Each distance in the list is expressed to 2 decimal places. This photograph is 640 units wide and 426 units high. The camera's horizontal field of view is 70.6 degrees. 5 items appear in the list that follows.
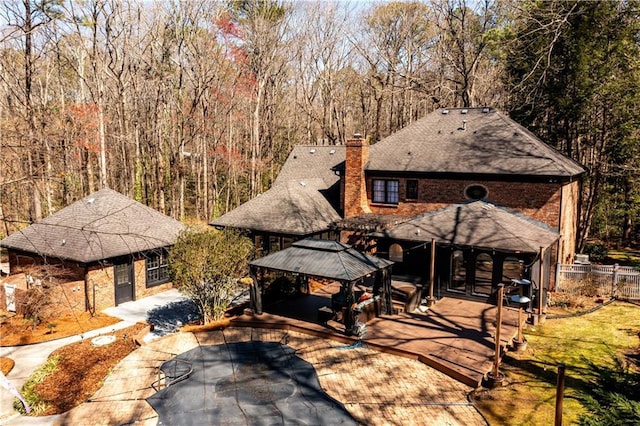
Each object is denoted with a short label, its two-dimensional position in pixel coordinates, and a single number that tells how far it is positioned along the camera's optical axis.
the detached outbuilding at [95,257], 17.48
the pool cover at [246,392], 9.43
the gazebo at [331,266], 13.55
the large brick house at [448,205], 17.22
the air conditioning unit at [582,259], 22.01
